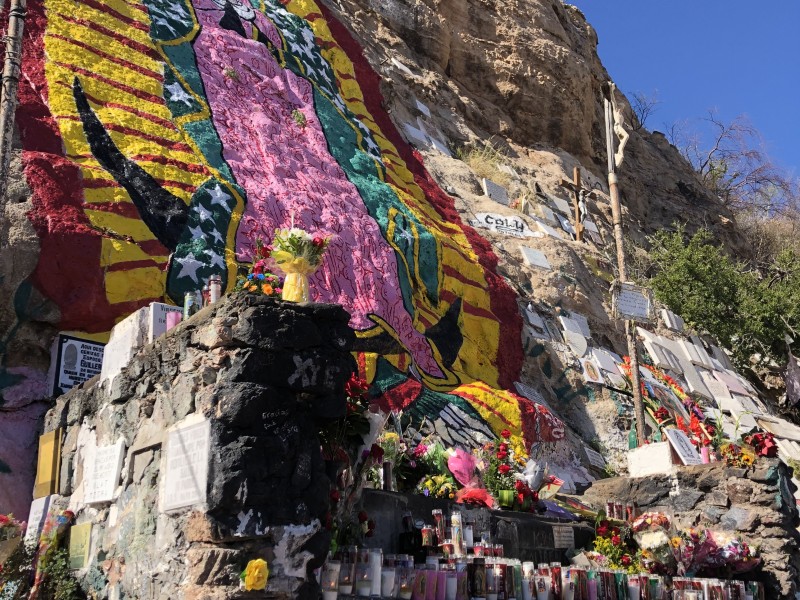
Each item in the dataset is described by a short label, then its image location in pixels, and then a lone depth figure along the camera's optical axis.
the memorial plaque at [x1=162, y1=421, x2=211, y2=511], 4.67
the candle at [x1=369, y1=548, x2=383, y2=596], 5.36
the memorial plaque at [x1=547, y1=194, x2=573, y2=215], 21.41
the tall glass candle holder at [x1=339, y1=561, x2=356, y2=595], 5.23
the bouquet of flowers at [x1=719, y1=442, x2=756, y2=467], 9.04
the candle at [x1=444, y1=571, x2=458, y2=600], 5.77
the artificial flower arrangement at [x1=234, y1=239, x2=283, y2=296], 6.15
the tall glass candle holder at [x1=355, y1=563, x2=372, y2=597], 5.33
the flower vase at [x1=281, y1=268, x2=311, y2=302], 6.14
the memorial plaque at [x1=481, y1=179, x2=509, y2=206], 19.50
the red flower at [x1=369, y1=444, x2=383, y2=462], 5.98
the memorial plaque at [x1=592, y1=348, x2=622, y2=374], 15.91
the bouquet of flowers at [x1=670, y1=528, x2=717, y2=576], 8.40
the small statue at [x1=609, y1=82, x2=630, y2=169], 14.31
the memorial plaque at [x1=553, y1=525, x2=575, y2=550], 8.12
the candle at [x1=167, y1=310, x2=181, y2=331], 6.38
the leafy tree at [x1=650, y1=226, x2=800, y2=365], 19.91
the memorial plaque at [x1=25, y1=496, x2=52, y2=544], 6.77
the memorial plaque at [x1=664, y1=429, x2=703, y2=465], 9.85
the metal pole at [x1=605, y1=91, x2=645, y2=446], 11.56
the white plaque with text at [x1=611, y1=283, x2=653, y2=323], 11.53
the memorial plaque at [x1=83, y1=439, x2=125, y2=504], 5.82
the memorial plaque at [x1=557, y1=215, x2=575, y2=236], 20.75
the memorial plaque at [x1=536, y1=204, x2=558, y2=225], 20.30
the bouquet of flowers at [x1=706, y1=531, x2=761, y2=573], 8.47
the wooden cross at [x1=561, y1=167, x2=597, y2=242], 21.09
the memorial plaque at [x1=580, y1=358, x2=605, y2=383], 15.34
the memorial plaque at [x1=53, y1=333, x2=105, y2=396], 8.99
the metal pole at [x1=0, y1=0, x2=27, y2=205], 6.95
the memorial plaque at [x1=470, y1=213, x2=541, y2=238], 18.12
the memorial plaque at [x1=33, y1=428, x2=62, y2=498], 7.02
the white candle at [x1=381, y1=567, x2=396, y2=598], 5.44
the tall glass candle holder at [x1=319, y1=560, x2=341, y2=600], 5.07
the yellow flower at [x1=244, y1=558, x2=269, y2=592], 4.51
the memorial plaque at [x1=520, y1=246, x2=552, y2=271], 17.52
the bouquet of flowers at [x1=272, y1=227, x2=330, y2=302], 6.33
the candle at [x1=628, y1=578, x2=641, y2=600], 7.18
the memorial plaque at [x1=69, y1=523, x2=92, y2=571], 5.96
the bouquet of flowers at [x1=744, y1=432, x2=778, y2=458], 9.08
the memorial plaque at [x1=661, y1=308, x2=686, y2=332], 19.17
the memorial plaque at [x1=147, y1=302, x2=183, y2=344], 6.39
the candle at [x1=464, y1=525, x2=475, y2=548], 6.79
